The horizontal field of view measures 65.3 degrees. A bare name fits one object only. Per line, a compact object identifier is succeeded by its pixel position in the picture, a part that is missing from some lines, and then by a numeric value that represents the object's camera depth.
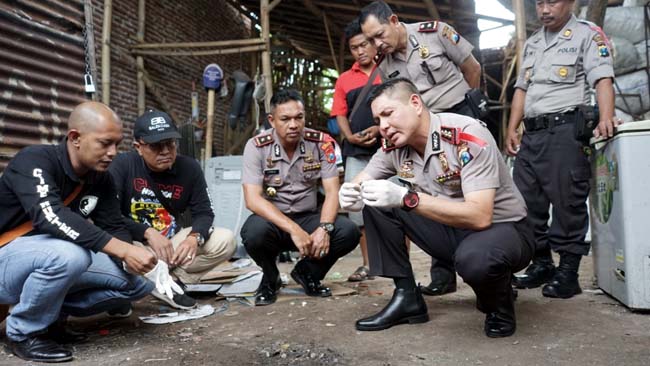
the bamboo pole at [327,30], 8.23
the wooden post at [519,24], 4.42
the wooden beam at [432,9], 6.69
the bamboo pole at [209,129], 5.86
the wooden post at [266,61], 6.25
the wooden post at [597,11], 3.83
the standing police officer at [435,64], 2.97
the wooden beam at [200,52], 6.34
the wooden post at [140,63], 6.64
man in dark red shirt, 3.54
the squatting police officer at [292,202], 2.94
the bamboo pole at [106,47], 5.91
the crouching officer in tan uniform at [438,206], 1.98
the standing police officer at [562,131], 2.70
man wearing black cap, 2.81
